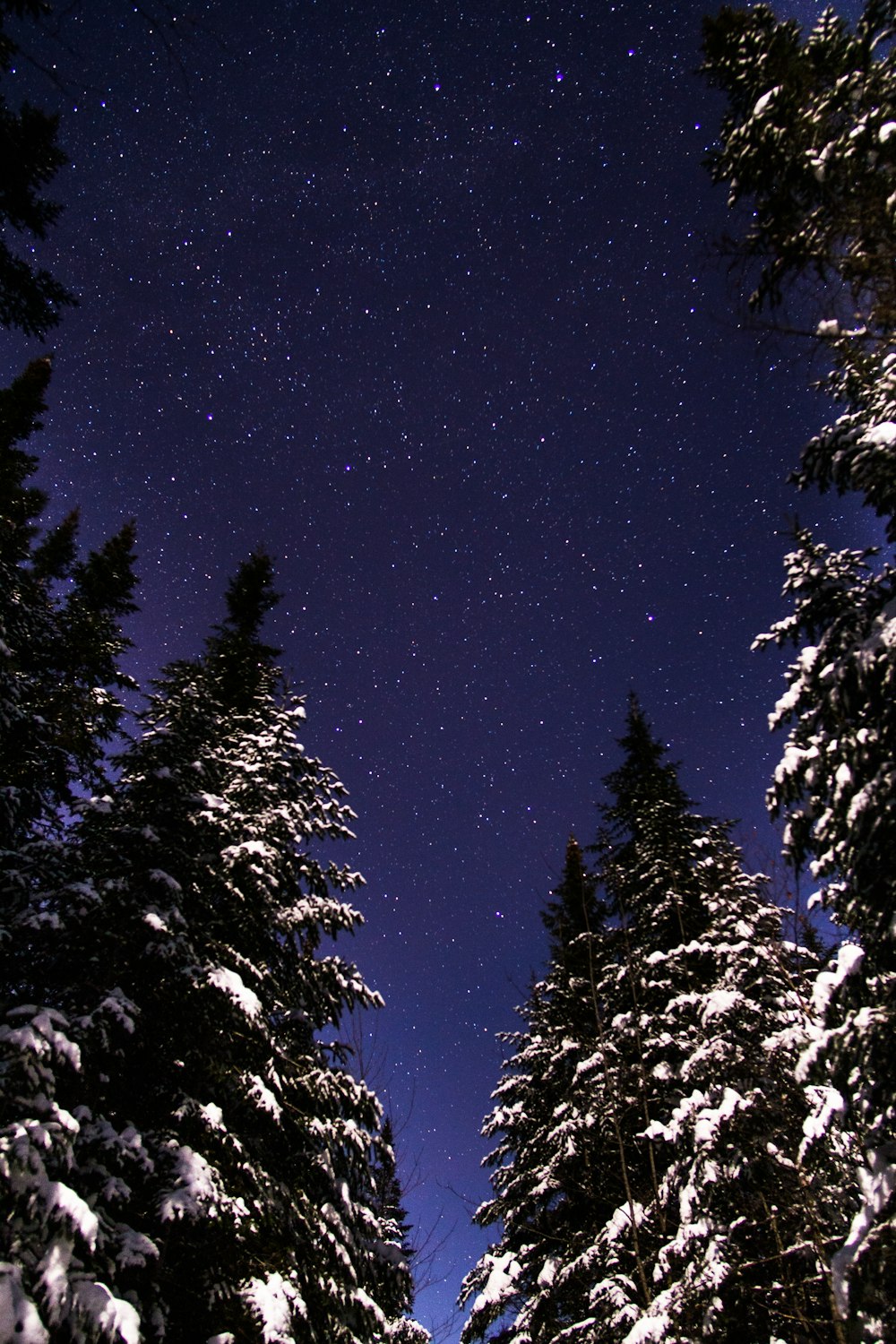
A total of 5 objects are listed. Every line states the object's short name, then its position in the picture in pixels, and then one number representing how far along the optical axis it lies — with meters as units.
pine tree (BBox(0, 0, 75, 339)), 7.59
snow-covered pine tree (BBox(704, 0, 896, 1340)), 4.25
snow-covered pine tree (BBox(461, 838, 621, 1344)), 11.41
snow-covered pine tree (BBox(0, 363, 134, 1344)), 4.63
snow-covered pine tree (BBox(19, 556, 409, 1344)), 5.83
